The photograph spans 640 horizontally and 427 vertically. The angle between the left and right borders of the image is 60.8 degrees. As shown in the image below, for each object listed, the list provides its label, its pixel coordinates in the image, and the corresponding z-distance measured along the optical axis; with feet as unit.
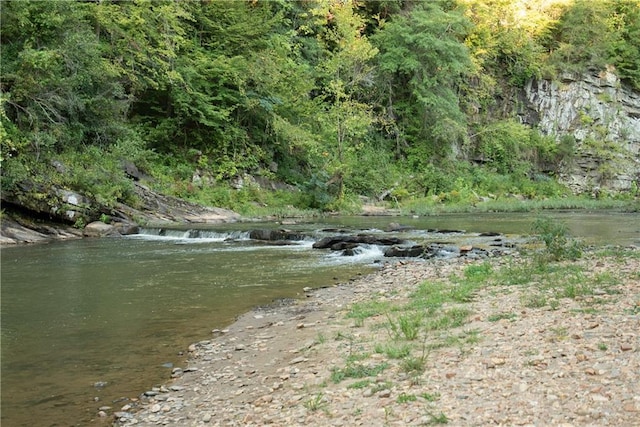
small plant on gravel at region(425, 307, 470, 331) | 22.04
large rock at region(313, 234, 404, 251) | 55.06
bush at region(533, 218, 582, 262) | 36.68
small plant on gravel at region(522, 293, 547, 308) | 23.63
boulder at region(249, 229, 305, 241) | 63.62
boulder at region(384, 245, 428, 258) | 49.21
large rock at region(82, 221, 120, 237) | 69.97
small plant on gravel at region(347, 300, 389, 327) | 25.56
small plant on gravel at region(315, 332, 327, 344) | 22.48
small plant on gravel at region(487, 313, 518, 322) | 22.13
